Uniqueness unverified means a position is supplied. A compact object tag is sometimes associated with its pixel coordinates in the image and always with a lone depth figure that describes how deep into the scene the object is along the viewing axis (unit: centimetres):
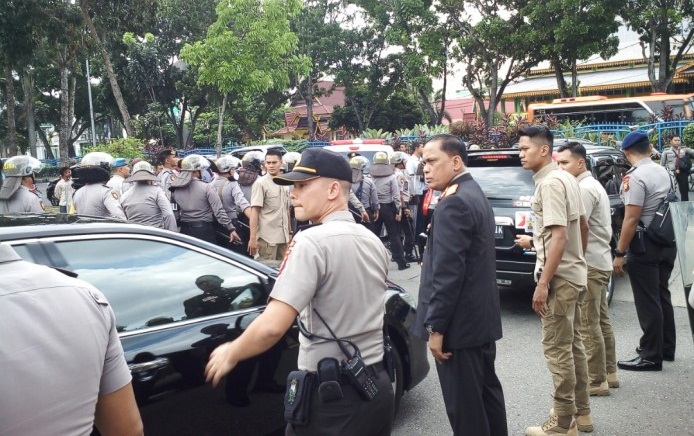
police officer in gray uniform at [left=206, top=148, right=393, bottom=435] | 220
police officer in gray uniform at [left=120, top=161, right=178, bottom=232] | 653
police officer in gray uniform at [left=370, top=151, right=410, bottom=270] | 935
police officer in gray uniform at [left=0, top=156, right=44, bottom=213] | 626
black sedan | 273
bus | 2339
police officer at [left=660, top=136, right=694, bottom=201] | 1377
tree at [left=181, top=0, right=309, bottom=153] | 1778
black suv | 641
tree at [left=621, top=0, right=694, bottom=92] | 2369
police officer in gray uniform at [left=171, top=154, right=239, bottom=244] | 714
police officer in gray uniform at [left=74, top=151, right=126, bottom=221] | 616
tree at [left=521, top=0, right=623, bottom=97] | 2420
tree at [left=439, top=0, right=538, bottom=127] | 2661
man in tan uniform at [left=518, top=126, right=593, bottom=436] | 371
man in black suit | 287
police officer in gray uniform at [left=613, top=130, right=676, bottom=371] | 473
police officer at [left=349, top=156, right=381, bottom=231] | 921
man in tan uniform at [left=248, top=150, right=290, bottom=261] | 679
